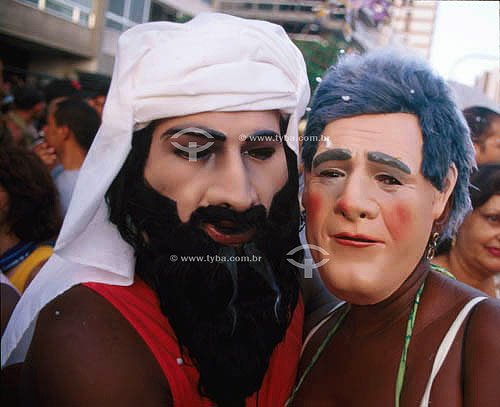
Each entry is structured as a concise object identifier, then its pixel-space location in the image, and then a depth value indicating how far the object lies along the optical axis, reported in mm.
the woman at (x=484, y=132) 2568
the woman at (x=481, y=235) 2303
